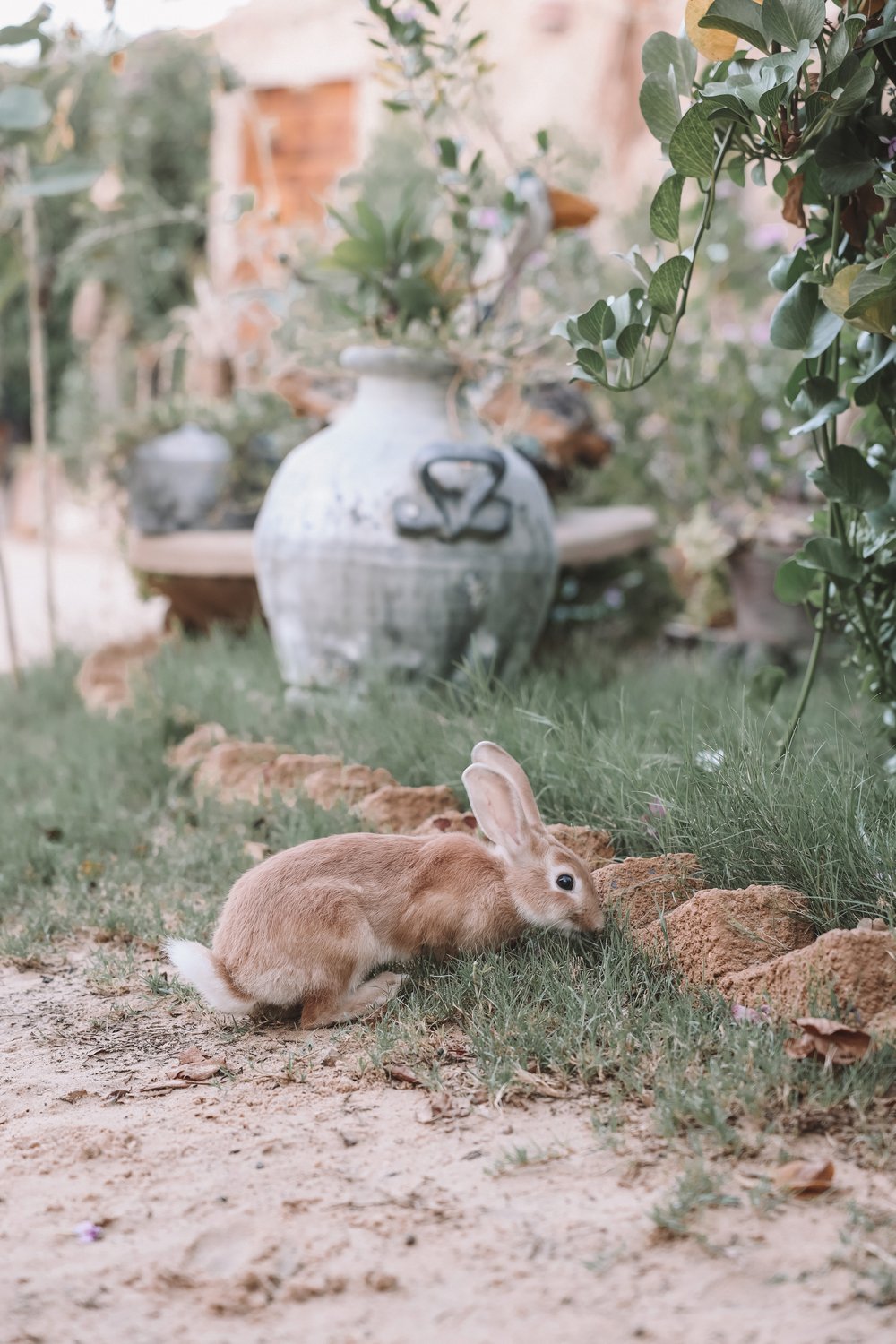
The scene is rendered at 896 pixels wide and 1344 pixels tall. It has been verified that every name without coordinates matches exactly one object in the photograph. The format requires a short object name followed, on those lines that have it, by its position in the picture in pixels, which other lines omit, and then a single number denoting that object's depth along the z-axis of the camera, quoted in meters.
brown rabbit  2.24
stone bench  5.56
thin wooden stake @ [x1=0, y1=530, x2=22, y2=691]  5.22
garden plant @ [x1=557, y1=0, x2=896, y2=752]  2.20
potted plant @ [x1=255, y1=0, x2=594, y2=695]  4.09
